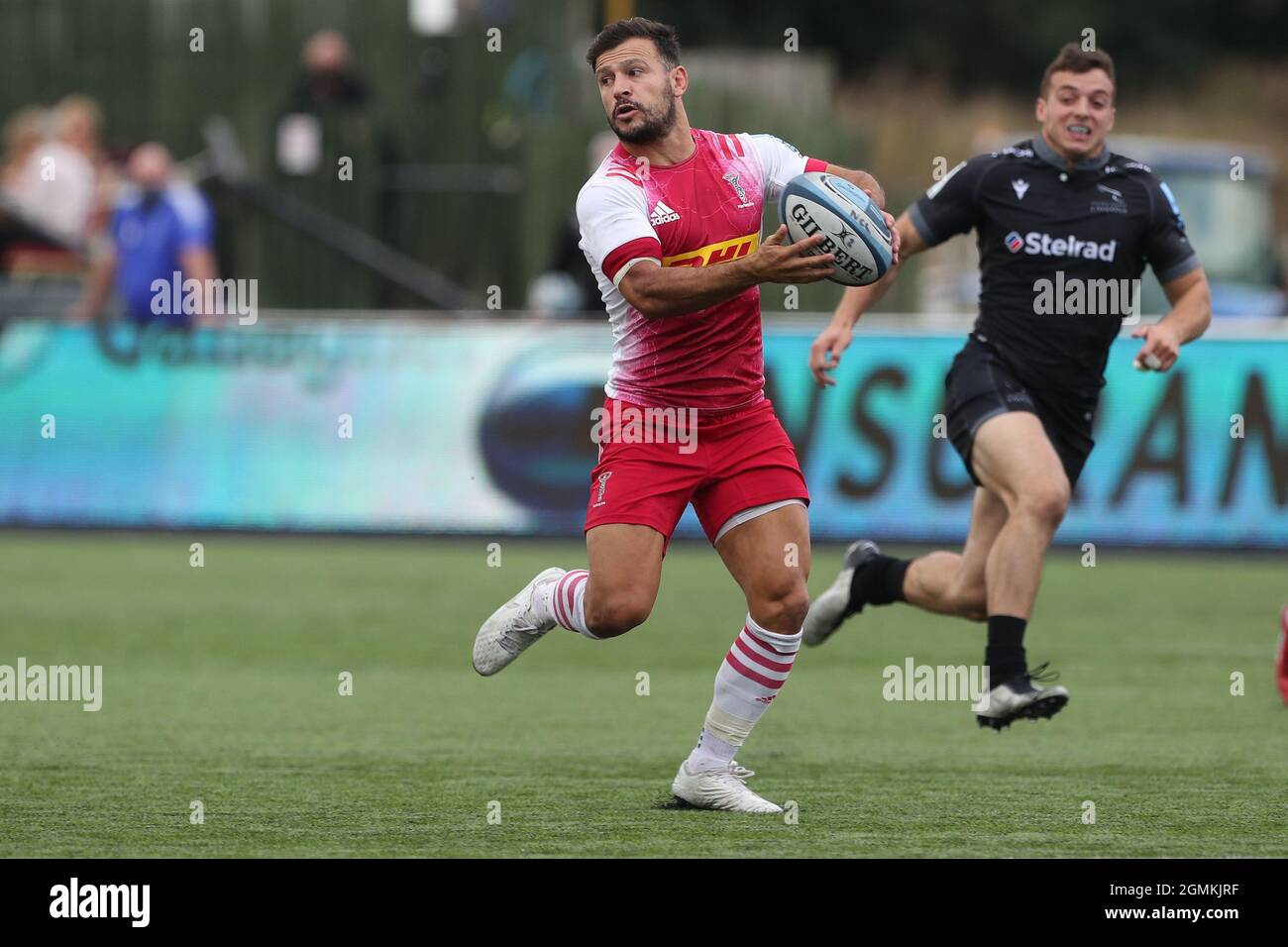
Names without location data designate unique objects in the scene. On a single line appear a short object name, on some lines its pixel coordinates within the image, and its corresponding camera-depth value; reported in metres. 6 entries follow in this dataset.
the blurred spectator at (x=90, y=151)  20.50
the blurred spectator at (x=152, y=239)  18.11
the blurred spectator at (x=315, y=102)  21.34
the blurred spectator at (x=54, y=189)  20.58
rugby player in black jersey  8.87
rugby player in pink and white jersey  7.35
